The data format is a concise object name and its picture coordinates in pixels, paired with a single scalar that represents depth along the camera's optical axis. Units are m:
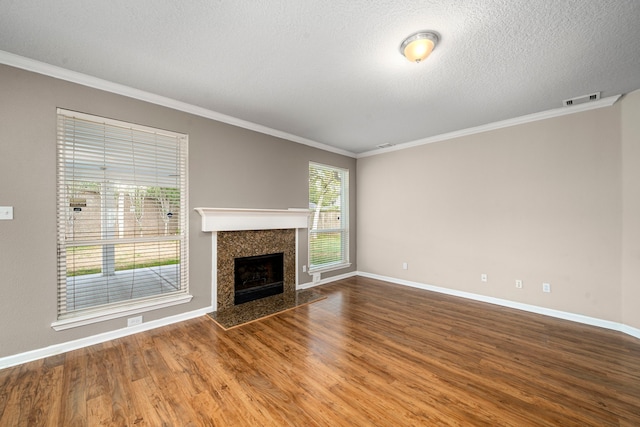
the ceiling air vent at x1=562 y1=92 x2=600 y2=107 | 2.87
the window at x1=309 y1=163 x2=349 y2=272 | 4.89
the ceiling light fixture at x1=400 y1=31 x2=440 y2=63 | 1.93
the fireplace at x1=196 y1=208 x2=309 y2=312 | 3.46
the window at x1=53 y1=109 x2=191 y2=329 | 2.53
